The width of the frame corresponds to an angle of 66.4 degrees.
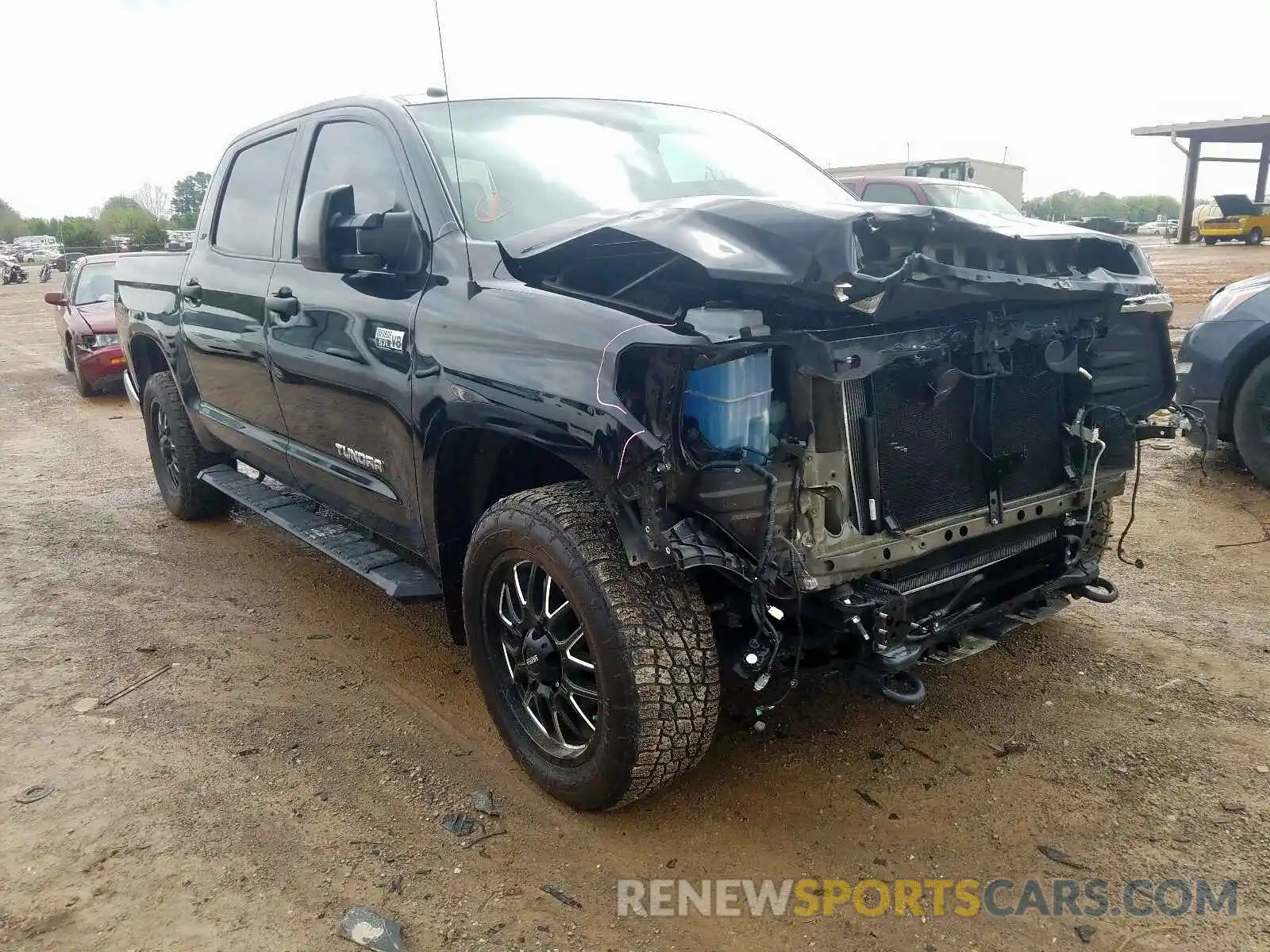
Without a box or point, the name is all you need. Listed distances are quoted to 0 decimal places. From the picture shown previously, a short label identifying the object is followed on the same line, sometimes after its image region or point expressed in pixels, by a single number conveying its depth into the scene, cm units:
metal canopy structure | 2717
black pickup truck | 234
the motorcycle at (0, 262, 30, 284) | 3650
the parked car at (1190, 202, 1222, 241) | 3253
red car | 1048
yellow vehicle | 2938
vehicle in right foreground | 534
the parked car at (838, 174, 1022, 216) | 1161
